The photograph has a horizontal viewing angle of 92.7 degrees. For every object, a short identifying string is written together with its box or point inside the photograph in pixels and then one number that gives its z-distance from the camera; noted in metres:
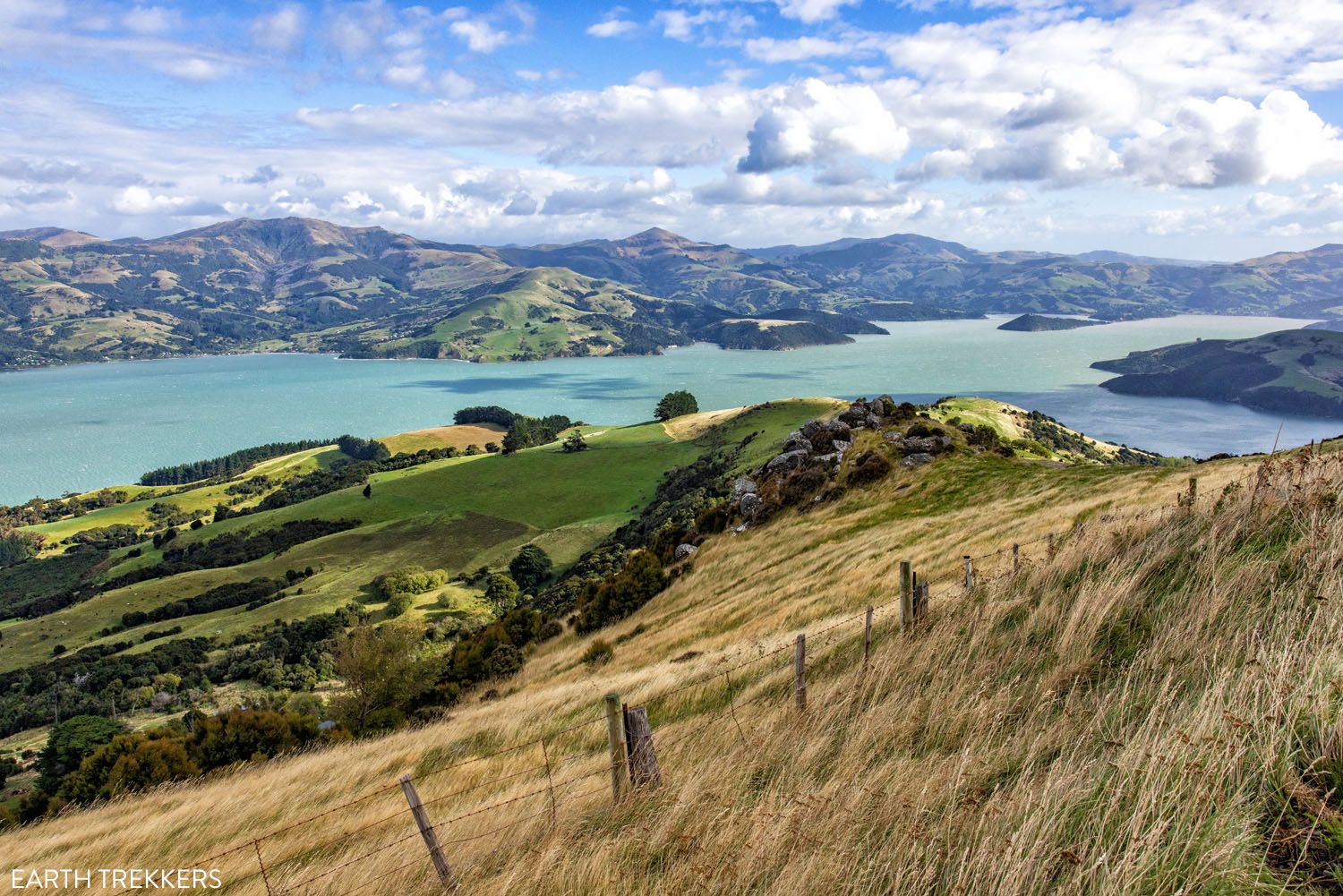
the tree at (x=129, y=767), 29.53
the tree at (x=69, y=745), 42.84
